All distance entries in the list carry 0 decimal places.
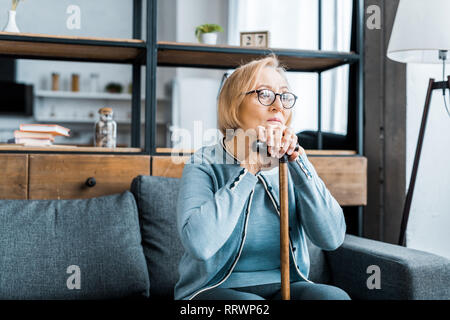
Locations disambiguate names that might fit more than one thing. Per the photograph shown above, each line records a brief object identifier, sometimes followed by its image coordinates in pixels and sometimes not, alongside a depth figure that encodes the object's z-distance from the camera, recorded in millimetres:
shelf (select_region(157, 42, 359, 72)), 2189
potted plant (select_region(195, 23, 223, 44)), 2375
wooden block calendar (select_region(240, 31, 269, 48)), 2295
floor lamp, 1752
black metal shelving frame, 2080
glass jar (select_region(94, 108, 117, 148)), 2131
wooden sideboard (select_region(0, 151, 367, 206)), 1946
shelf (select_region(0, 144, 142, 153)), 1960
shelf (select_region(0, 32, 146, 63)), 2006
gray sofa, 1586
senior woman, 1177
